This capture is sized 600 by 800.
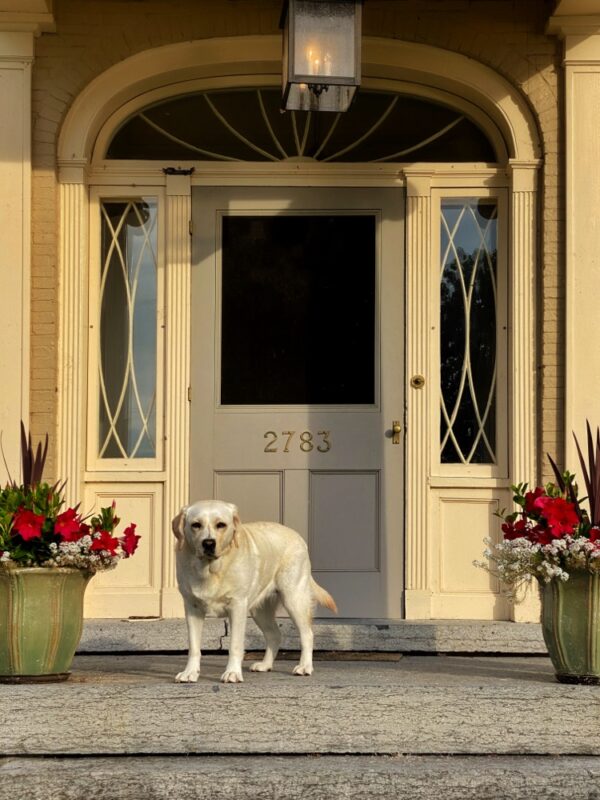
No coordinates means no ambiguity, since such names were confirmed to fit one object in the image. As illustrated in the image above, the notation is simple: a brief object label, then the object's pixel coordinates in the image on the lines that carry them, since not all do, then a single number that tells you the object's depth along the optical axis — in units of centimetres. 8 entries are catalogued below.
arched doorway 855
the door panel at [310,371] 863
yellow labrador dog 620
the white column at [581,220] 835
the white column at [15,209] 836
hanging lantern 717
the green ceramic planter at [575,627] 621
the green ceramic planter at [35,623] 639
